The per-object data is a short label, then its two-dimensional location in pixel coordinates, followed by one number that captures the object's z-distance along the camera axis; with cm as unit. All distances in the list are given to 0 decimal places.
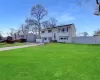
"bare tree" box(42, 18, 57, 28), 2724
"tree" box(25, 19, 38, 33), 2591
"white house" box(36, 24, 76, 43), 2064
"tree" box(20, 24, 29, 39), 2833
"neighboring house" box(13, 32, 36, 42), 2776
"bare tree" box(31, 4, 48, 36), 2517
